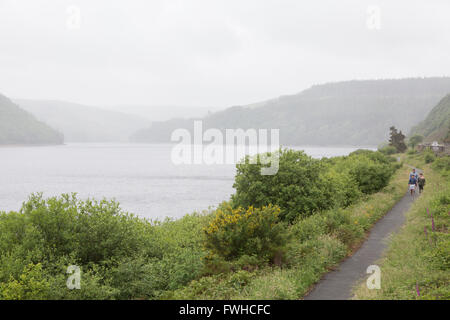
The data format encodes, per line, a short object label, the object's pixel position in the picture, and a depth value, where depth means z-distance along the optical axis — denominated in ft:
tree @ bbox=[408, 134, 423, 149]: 352.03
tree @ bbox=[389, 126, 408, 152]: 334.85
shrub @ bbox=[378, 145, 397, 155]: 315.78
